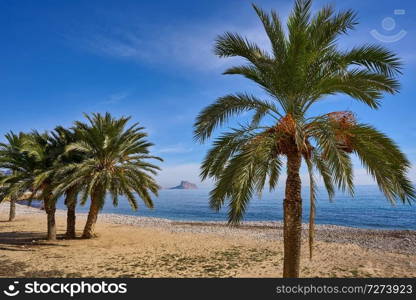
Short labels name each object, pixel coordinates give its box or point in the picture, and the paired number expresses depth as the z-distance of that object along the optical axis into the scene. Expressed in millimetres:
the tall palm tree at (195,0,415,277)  7109
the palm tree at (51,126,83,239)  16719
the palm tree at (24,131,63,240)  16203
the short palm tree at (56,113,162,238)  16297
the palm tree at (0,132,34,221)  16531
